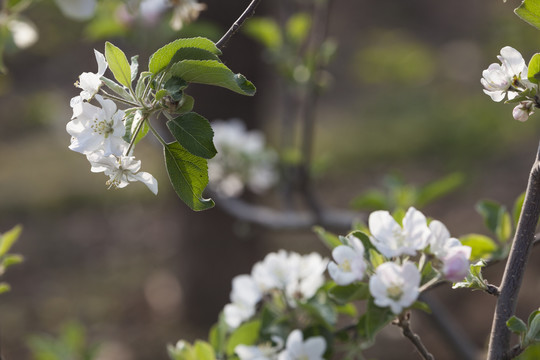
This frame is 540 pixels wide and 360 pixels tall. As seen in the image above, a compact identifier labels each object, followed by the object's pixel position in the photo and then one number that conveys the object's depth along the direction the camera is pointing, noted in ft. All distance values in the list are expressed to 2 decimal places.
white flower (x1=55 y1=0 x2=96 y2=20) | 5.30
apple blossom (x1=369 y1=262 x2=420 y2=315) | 4.38
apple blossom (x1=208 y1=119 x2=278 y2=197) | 8.63
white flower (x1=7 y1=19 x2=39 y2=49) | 5.75
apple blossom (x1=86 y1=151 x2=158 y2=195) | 4.47
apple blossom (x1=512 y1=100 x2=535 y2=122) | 4.47
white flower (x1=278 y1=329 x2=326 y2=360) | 4.72
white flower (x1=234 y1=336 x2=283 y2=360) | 4.81
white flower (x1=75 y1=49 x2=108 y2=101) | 4.43
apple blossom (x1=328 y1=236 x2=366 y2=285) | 4.48
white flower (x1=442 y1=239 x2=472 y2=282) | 4.40
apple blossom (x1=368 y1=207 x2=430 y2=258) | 4.44
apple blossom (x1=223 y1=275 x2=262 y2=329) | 5.07
